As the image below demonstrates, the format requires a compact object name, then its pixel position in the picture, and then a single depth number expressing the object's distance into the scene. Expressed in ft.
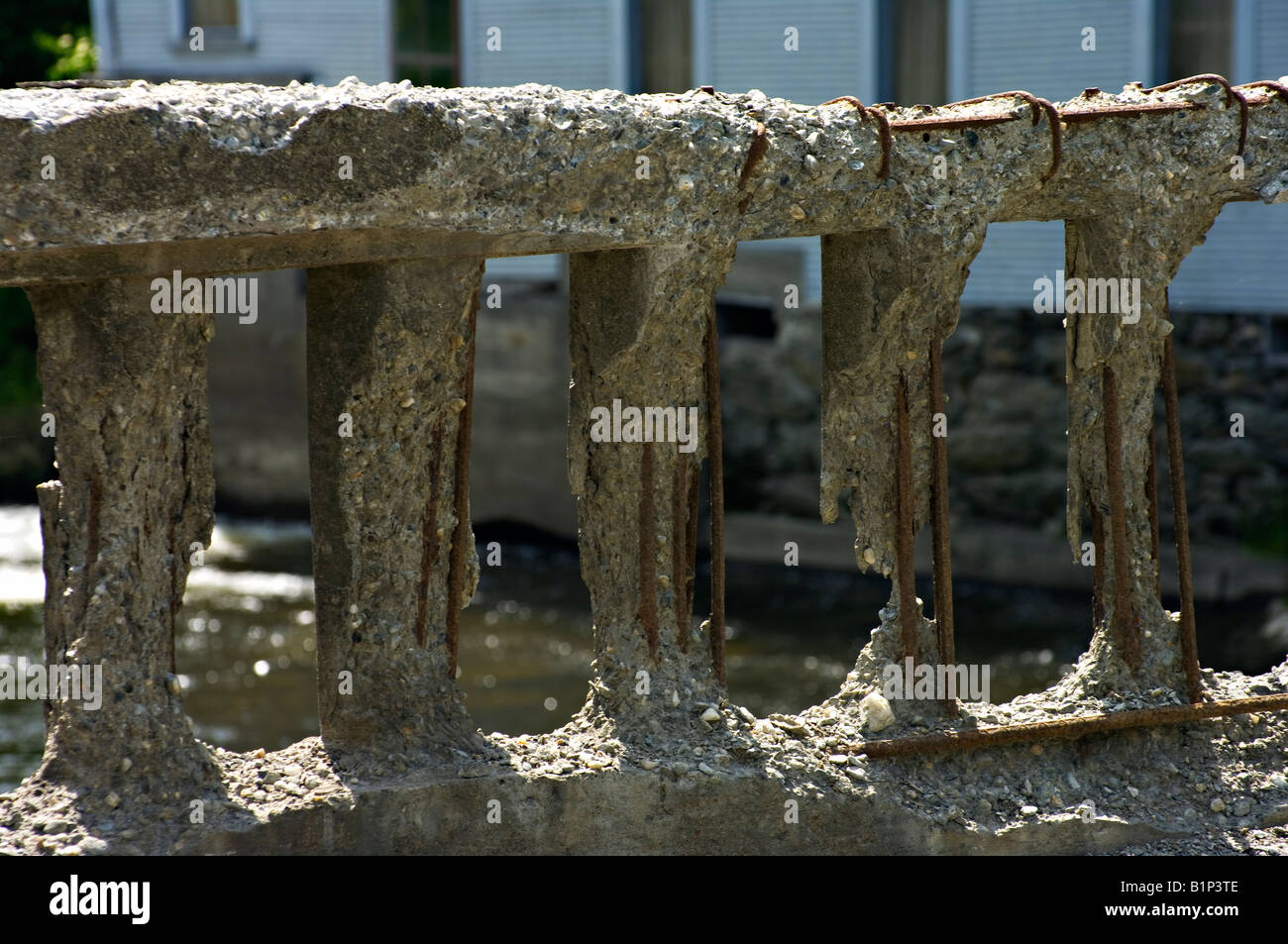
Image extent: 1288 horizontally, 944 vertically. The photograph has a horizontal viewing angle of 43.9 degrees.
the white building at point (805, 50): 36.96
